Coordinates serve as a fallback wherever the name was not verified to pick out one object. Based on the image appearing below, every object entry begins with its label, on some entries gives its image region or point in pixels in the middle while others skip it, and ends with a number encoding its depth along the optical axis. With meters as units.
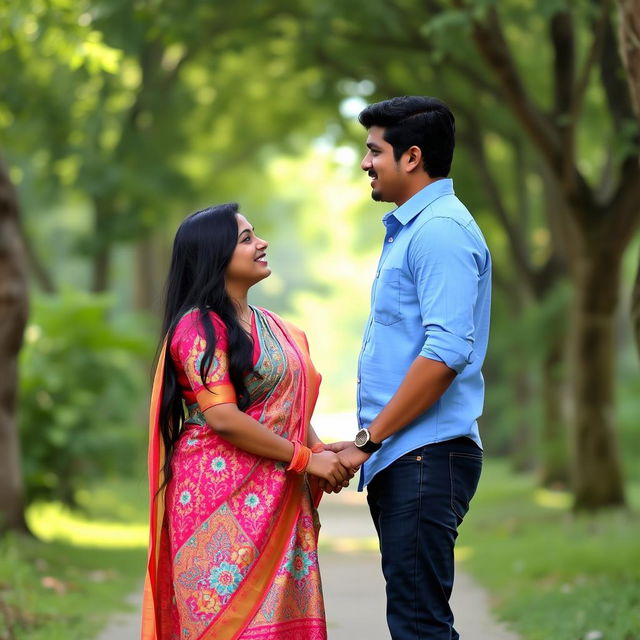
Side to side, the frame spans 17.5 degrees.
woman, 7.19
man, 6.77
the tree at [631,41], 10.17
